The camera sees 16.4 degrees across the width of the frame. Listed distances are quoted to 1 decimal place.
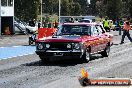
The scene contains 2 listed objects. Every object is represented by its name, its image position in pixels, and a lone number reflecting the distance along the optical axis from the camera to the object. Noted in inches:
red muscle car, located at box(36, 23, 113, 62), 660.1
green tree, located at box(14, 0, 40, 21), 2647.6
